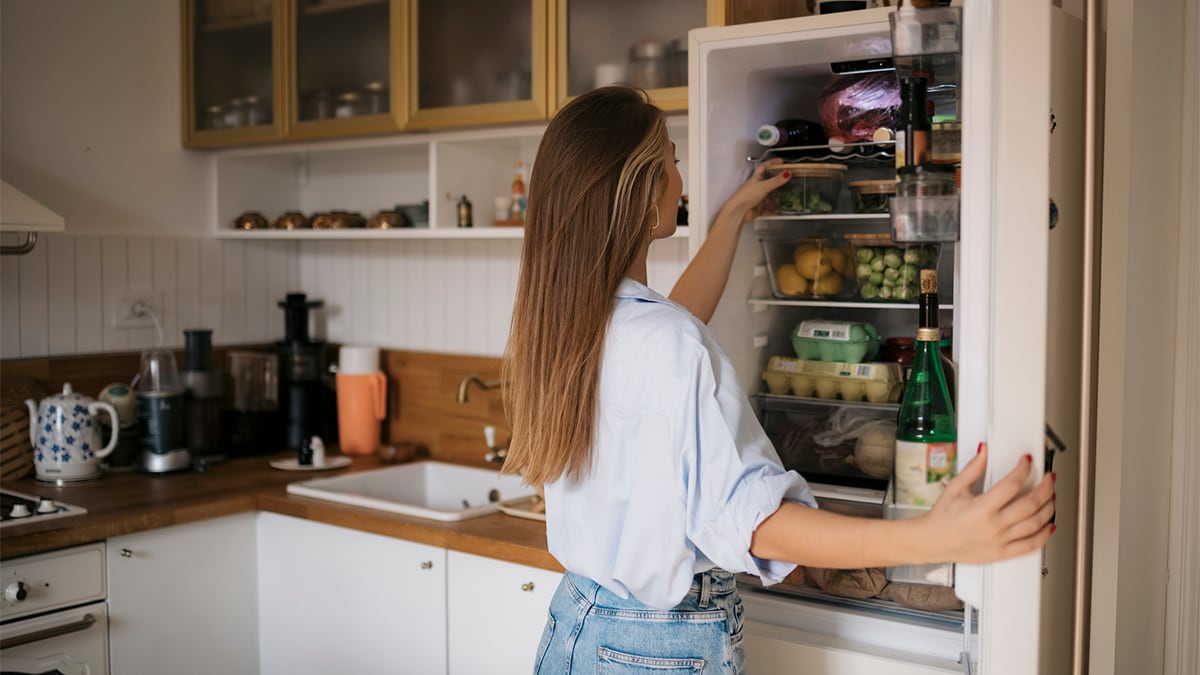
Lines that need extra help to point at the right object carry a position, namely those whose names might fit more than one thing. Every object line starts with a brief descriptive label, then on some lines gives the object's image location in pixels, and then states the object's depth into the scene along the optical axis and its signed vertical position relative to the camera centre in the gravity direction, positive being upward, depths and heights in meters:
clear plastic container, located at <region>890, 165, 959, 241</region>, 1.23 +0.10
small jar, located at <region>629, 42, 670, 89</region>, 2.17 +0.45
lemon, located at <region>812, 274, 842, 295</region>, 1.92 +0.00
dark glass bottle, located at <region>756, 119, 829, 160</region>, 1.90 +0.27
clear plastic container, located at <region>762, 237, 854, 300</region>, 1.92 +0.03
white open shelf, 2.60 +0.30
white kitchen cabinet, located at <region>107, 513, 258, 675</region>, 2.32 -0.70
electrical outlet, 2.91 -0.06
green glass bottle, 1.27 -0.19
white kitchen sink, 2.68 -0.51
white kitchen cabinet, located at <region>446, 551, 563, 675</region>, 2.10 -0.64
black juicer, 3.05 -0.27
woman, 1.26 -0.18
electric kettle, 2.56 -0.35
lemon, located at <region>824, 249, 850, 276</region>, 1.92 +0.05
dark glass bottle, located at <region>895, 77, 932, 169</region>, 1.26 +0.19
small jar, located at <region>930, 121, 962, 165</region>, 1.29 +0.17
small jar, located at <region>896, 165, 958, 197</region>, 1.24 +0.12
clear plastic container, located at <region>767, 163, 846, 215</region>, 1.87 +0.17
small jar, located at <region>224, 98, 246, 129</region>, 2.92 +0.47
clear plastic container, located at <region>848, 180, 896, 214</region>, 1.81 +0.16
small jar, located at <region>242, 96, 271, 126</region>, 2.86 +0.46
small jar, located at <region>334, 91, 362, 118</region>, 2.68 +0.45
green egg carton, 1.89 -0.09
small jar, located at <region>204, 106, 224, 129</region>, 2.98 +0.47
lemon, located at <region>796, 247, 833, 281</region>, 1.92 +0.04
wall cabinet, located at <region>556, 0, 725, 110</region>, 2.14 +0.49
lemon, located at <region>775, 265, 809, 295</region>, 1.94 +0.01
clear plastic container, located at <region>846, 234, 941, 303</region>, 1.80 +0.03
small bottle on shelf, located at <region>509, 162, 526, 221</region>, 2.59 +0.21
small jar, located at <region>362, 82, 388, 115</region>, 2.63 +0.46
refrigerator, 1.01 -0.01
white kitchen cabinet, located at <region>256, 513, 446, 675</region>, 2.26 -0.69
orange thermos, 2.97 -0.31
